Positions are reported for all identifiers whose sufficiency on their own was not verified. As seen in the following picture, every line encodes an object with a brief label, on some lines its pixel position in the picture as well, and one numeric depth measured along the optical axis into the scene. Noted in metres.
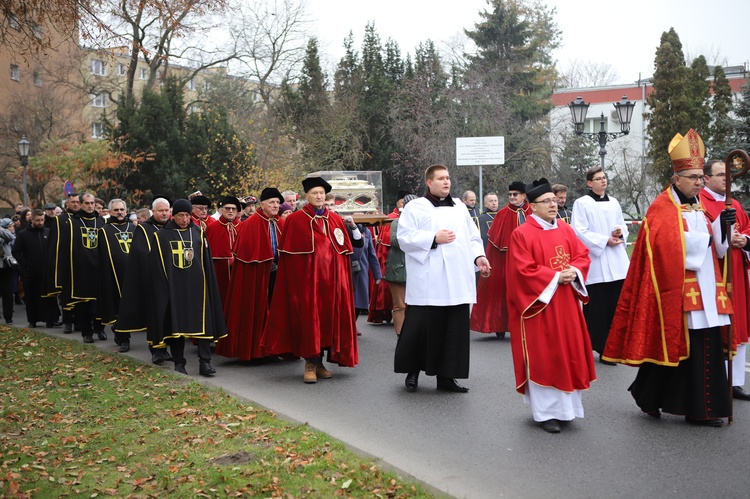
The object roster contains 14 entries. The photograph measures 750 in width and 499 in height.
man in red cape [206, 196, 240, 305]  11.87
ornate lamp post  20.56
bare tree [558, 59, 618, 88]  60.66
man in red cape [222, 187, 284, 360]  10.73
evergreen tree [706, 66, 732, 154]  36.23
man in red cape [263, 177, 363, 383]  9.41
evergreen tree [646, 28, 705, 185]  39.62
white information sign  26.39
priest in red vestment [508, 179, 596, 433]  6.98
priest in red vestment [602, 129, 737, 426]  6.94
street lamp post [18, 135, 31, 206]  31.48
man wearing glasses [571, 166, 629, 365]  10.29
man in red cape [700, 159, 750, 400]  7.61
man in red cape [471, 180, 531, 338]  12.12
